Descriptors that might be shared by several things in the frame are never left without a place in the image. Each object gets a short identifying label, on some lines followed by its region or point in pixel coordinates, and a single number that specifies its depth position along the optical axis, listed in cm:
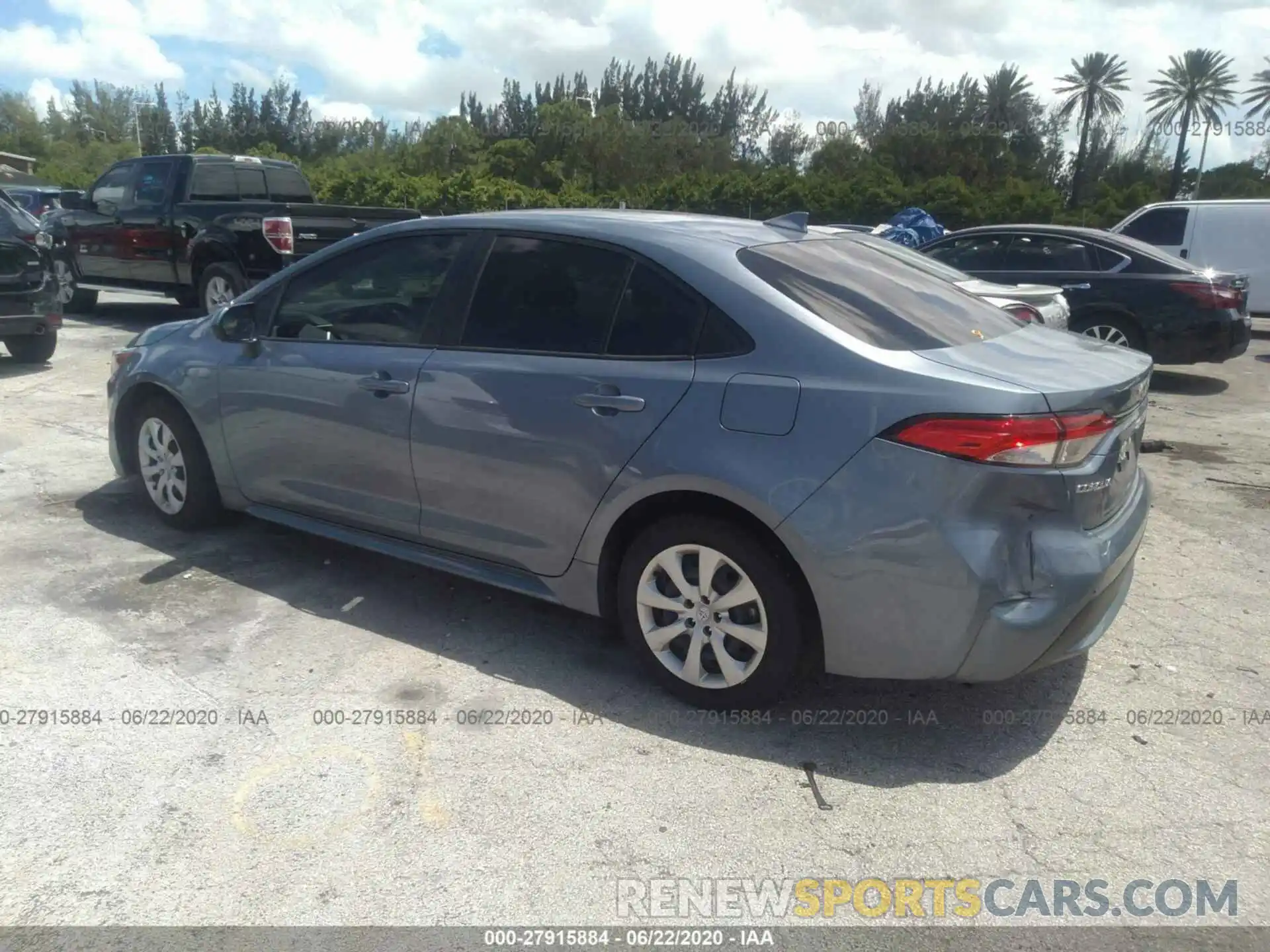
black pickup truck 1086
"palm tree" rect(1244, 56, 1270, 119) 6021
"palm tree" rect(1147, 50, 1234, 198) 5759
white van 1406
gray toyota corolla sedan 317
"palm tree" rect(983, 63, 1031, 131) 5100
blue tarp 1515
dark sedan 974
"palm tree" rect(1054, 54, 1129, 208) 5978
